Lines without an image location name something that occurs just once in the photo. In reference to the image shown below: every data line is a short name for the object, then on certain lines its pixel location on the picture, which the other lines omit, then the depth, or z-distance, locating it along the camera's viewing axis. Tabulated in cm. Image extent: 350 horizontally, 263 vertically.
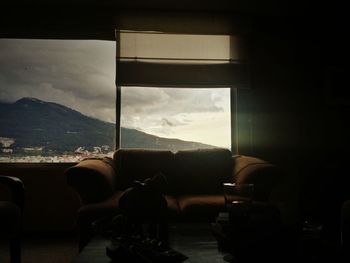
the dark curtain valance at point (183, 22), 382
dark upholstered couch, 264
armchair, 200
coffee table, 141
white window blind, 383
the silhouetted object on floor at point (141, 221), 141
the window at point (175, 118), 396
